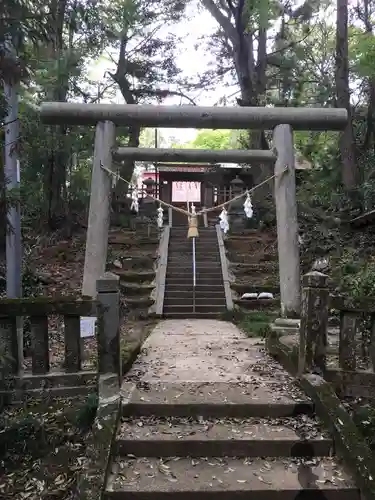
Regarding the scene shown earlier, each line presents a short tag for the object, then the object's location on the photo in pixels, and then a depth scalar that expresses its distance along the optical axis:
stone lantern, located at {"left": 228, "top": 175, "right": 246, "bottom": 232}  15.72
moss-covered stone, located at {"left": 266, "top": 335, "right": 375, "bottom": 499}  3.15
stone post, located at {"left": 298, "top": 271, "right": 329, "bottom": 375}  4.19
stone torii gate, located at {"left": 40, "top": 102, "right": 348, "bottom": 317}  6.64
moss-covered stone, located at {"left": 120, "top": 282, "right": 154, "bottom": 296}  10.89
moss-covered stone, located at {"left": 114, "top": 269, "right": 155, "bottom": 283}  11.46
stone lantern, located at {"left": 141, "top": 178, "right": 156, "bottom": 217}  18.80
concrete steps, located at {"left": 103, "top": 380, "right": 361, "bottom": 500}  3.12
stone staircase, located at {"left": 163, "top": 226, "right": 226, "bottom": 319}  10.33
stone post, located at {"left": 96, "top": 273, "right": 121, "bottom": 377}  3.97
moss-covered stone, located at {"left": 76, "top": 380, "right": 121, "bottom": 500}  2.98
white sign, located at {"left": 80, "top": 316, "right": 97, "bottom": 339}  6.13
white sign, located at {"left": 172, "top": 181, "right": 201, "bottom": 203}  24.06
